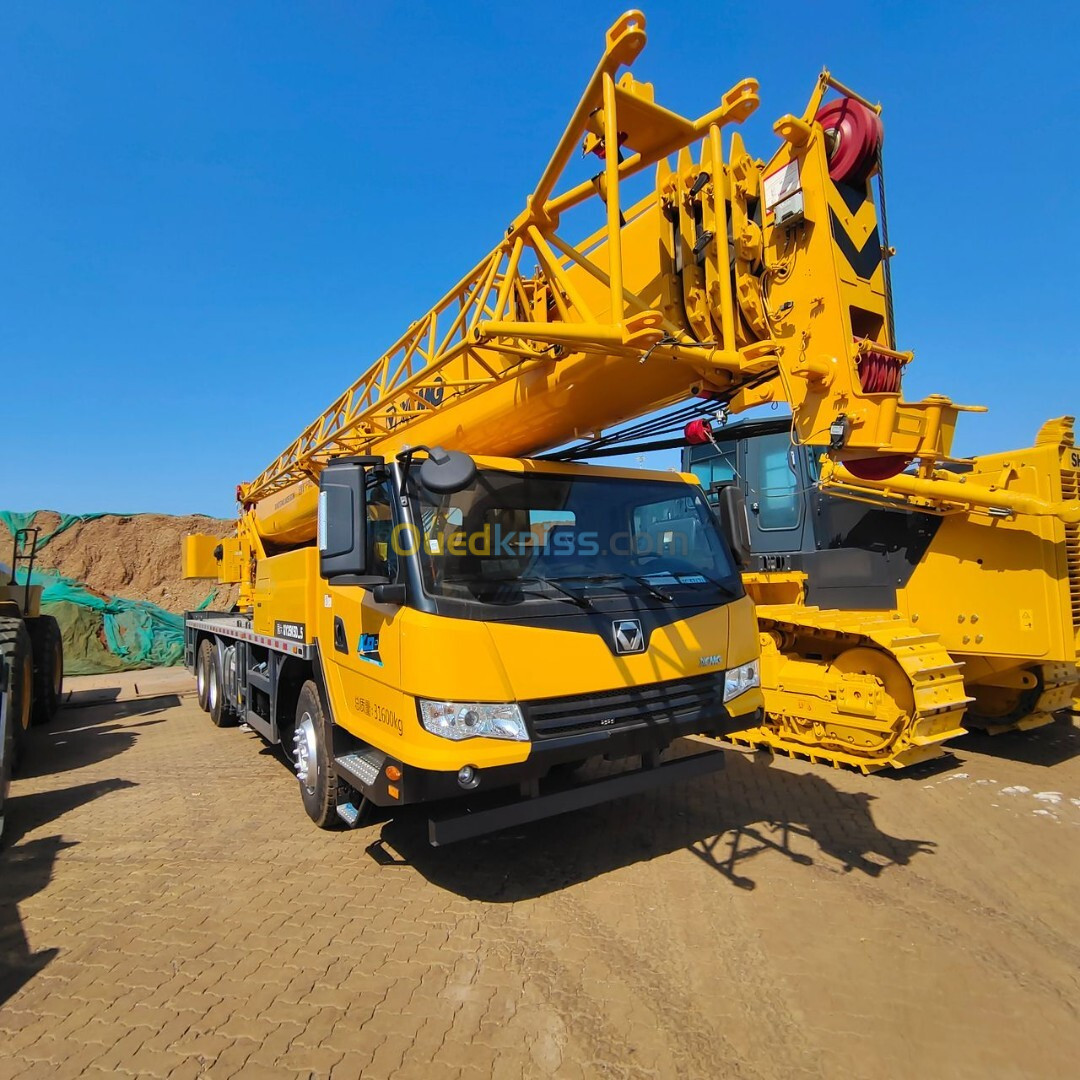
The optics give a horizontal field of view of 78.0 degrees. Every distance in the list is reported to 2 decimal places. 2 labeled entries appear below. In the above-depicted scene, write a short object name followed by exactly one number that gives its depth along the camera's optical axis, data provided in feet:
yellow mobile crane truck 10.16
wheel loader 22.29
